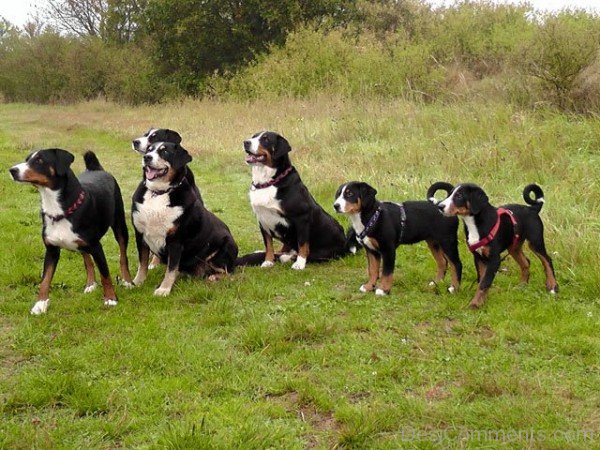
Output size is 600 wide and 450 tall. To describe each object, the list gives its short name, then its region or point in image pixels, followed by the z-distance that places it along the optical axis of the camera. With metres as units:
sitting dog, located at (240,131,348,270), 6.19
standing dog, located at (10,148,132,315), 4.69
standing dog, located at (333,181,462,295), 5.31
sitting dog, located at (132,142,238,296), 5.31
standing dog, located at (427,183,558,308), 4.84
